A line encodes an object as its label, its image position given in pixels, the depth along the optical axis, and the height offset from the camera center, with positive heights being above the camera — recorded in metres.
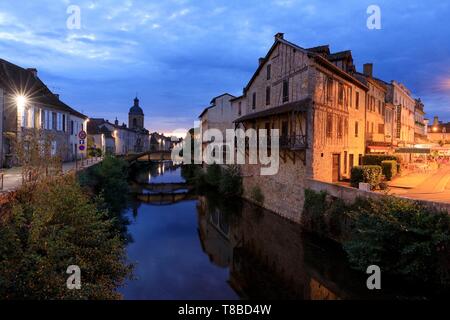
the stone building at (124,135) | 56.15 +4.97
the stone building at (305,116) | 18.02 +2.70
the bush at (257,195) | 23.26 -2.85
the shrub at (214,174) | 32.19 -1.74
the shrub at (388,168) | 20.11 -0.61
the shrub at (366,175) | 16.94 -0.94
